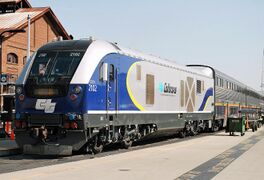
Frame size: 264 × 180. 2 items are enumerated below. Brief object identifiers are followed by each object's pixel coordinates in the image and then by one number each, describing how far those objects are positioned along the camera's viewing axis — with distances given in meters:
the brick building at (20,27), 44.20
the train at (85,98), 14.98
